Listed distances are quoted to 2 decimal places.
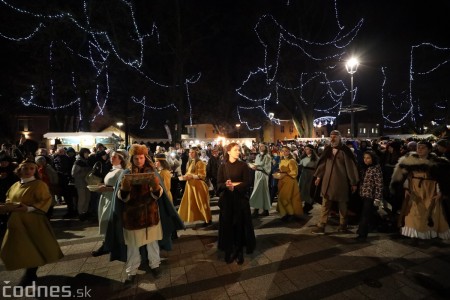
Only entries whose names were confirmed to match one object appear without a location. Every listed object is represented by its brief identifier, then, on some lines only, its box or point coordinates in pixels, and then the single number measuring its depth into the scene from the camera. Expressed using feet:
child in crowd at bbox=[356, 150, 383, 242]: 18.86
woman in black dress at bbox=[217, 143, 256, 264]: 15.76
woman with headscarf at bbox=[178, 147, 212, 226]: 21.98
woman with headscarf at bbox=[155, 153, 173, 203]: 21.40
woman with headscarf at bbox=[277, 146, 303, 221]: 23.89
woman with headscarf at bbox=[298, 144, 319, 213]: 27.12
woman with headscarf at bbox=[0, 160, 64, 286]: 13.20
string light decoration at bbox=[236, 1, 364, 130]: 84.99
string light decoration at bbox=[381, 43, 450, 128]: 129.34
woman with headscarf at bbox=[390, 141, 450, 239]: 17.57
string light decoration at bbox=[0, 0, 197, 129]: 68.95
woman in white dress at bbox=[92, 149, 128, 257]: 16.19
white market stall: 56.90
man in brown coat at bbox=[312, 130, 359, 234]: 19.83
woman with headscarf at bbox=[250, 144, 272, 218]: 25.52
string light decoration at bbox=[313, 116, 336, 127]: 132.15
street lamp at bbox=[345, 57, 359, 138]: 43.29
